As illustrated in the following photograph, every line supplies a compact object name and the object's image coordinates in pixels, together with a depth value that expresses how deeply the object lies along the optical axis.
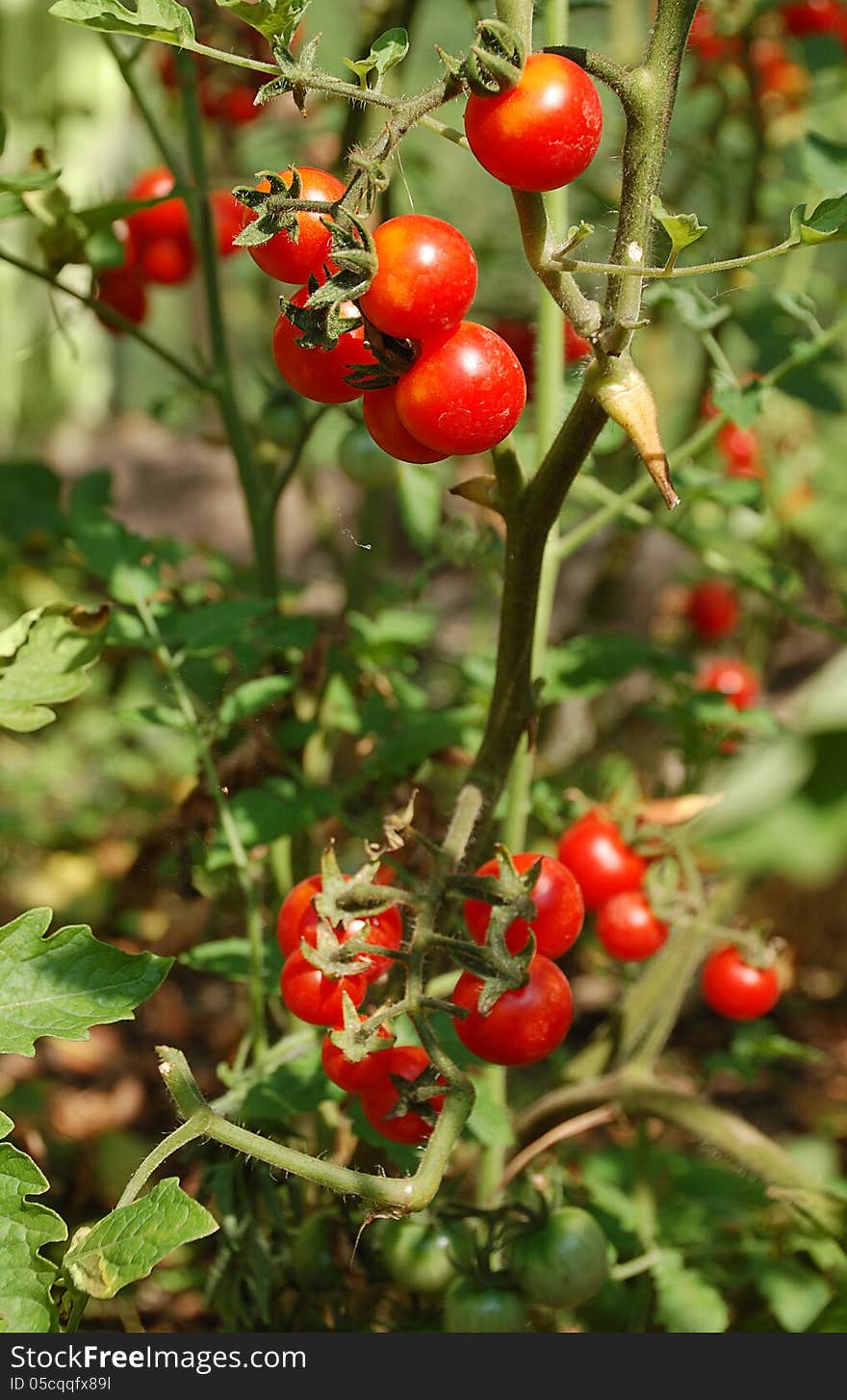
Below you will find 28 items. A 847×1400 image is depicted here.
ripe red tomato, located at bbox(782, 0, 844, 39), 1.66
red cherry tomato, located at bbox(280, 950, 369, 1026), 0.73
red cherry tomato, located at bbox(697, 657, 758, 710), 1.59
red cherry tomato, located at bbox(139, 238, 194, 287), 1.38
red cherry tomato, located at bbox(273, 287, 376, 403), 0.63
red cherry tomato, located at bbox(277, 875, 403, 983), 0.73
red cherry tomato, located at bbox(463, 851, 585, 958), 0.75
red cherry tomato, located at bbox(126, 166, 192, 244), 1.35
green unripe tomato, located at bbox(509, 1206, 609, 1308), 0.87
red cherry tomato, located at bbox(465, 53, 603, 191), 0.56
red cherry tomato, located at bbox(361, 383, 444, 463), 0.63
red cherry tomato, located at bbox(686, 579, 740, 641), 2.16
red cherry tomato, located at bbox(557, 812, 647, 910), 1.14
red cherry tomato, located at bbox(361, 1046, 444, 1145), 0.75
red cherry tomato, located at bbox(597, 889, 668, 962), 1.13
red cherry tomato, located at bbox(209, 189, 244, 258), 1.57
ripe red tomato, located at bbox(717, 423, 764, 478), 1.96
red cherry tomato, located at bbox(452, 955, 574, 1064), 0.70
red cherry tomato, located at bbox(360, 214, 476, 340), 0.56
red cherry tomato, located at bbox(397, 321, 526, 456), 0.58
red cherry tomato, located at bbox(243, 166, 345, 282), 0.61
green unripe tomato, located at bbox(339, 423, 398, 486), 1.19
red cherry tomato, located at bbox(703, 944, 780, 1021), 1.20
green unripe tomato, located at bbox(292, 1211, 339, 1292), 0.99
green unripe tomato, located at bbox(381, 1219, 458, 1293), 0.92
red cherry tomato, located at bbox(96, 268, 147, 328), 1.31
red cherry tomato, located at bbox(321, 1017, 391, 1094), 0.73
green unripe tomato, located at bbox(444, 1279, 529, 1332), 0.87
